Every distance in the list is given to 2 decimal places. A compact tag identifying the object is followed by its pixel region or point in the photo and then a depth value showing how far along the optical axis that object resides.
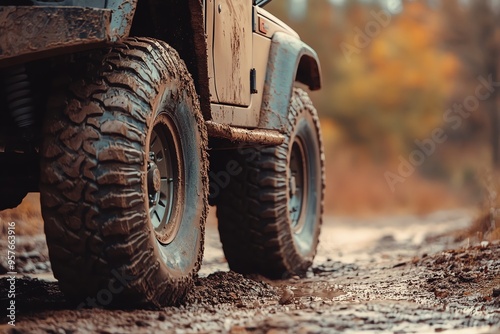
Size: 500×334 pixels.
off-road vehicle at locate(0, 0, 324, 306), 7.10
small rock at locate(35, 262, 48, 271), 13.49
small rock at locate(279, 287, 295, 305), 8.90
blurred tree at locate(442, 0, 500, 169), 58.67
